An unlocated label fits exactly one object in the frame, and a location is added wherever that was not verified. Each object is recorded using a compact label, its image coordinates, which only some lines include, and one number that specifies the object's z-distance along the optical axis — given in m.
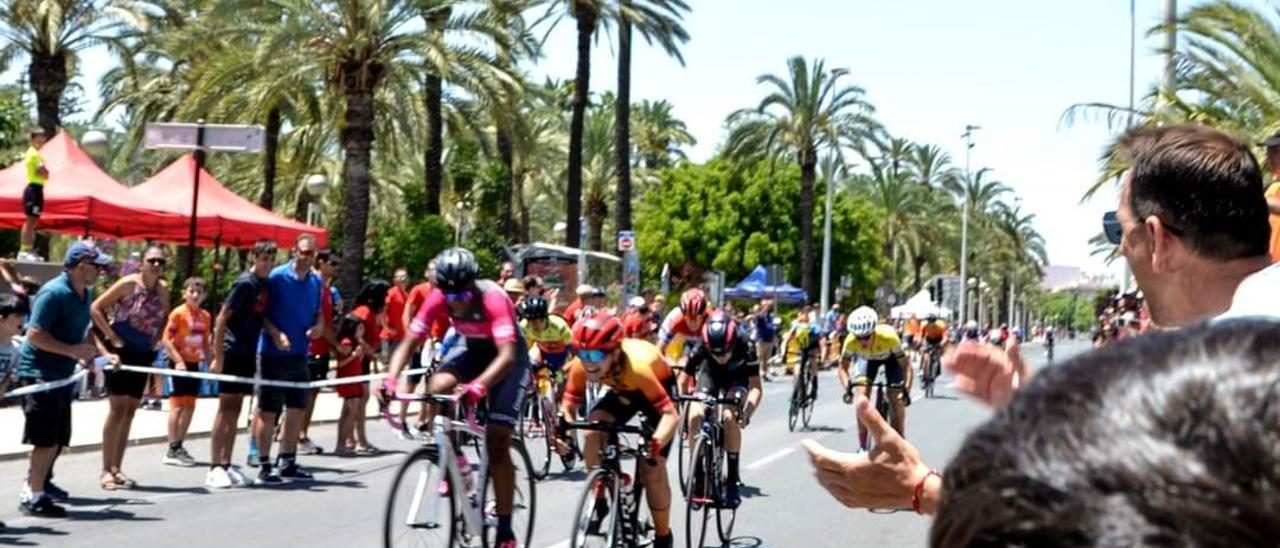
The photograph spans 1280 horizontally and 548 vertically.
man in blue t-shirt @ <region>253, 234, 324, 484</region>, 13.27
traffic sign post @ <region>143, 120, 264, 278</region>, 15.58
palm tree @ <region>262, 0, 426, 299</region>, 25.89
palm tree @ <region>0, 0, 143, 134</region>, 30.42
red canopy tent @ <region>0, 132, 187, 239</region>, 23.23
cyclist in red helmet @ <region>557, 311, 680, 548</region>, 9.15
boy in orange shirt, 14.30
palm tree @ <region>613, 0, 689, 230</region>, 37.06
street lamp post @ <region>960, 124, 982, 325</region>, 77.96
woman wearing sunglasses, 12.31
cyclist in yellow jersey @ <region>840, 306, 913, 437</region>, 16.38
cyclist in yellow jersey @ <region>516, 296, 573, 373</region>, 14.91
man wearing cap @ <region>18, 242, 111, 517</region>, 10.80
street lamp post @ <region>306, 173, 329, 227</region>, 31.36
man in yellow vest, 20.66
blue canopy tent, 59.56
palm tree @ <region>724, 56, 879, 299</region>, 52.47
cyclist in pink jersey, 8.97
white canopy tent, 44.56
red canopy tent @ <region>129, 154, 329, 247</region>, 25.50
